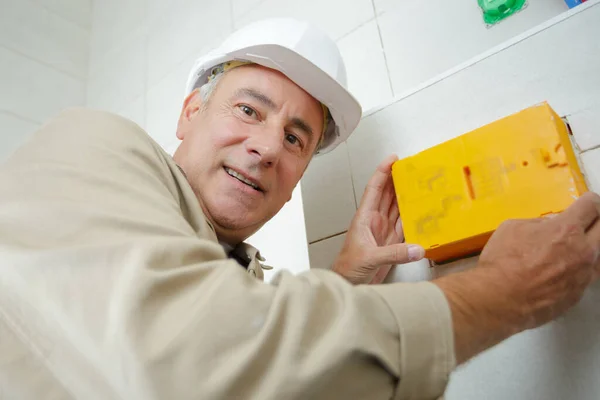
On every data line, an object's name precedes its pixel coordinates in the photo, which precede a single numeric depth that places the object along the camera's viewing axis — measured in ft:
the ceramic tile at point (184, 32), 5.17
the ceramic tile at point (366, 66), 3.40
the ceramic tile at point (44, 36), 6.11
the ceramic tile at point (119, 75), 6.04
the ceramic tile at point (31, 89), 5.81
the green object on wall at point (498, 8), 2.83
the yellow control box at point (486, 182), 1.97
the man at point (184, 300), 1.13
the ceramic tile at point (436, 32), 2.79
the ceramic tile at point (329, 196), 3.10
